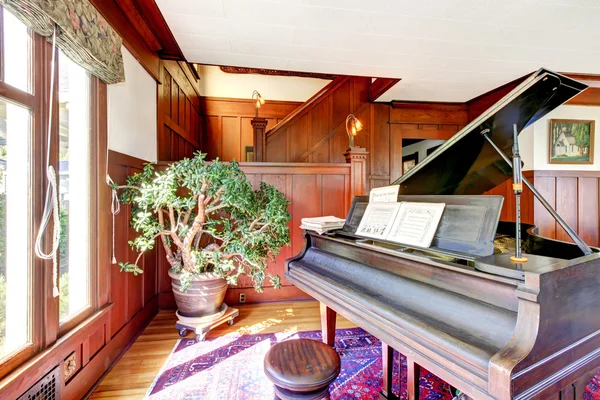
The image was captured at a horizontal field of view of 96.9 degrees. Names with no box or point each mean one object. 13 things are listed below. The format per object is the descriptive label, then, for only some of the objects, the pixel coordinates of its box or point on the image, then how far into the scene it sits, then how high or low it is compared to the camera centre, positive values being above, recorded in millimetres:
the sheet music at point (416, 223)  1233 -131
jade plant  1850 -162
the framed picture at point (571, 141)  3473 +733
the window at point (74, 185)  1515 +70
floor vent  1204 -913
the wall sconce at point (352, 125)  3287 +917
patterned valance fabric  1146 +832
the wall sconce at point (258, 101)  3860 +1422
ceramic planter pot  2193 -821
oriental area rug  1582 -1167
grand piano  765 -363
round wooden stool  995 -679
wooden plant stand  2156 -1054
